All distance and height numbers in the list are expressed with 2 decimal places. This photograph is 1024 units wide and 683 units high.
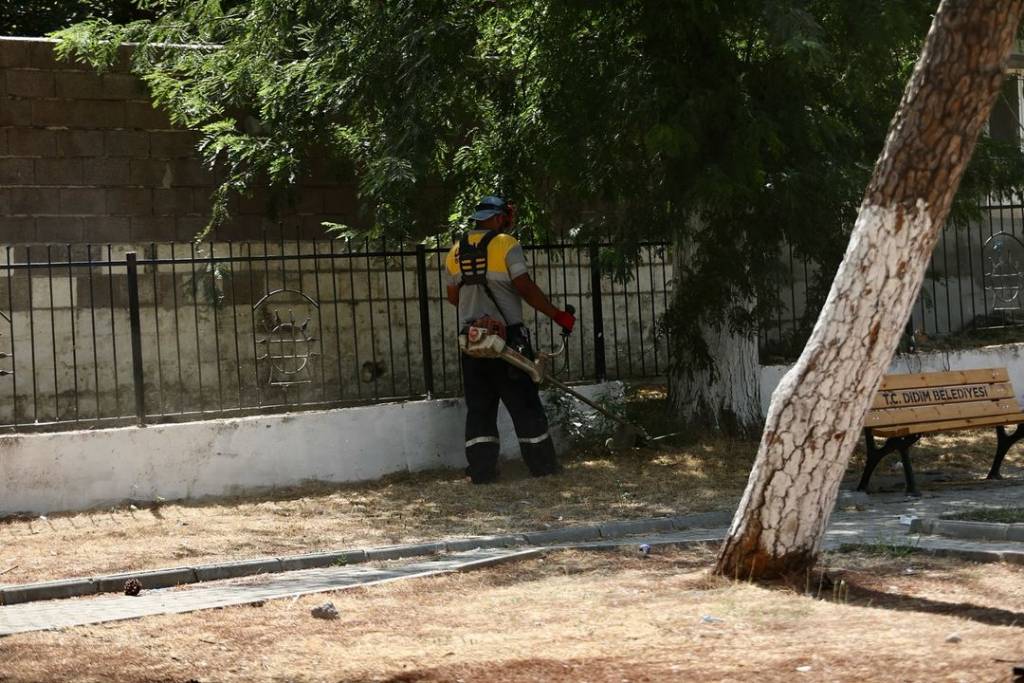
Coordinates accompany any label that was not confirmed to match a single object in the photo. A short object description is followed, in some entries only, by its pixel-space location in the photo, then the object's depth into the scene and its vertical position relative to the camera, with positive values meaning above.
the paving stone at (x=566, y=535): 18.09 -0.94
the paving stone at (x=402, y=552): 17.48 -0.95
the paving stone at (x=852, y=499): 20.09 -0.90
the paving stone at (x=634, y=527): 18.53 -0.94
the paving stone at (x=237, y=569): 16.77 -0.97
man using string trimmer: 22.09 +0.51
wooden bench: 20.31 -0.31
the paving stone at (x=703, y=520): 18.97 -0.93
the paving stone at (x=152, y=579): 16.28 -0.97
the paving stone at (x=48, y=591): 15.83 -0.99
